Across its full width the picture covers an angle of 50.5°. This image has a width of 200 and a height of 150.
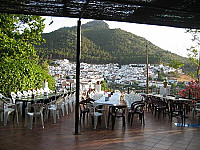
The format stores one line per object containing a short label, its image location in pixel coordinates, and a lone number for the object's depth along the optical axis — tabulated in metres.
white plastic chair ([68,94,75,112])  8.59
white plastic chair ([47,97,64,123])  6.67
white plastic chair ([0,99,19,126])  6.27
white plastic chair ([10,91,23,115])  7.79
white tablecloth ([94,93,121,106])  6.44
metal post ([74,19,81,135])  5.43
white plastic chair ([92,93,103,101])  8.09
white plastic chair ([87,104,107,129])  5.99
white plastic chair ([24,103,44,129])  5.83
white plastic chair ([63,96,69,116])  8.04
